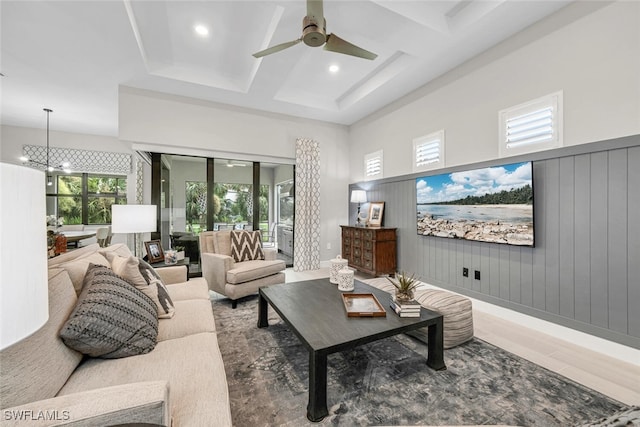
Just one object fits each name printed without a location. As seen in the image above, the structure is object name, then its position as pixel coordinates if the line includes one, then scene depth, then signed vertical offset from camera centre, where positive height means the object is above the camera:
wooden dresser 4.29 -0.62
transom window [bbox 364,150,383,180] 4.89 +0.94
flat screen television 2.71 +0.11
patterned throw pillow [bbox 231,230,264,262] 3.68 -0.45
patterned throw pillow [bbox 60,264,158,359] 1.15 -0.50
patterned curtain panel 5.17 +0.16
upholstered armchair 3.15 -0.66
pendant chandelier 4.63 +0.98
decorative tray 1.88 -0.71
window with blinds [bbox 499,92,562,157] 2.54 +0.91
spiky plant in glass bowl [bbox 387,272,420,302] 1.93 -0.57
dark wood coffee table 1.48 -0.74
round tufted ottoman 2.18 -0.87
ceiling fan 2.12 +1.55
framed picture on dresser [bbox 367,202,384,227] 4.73 +0.00
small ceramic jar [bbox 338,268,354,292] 2.42 -0.62
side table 2.94 -0.57
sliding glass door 4.54 +0.34
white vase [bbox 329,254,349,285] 2.59 -0.52
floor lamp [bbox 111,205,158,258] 2.69 -0.03
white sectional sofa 0.79 -0.61
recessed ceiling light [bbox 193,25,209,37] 2.95 +2.12
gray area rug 1.49 -1.14
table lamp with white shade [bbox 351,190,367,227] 5.00 +0.33
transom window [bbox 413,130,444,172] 3.71 +0.93
